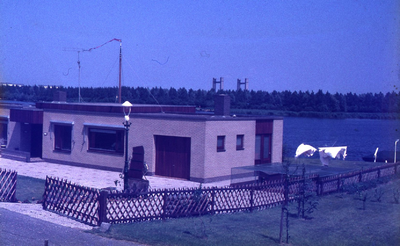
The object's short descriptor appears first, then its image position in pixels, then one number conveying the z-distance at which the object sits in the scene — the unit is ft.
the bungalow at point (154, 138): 70.74
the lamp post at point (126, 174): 52.80
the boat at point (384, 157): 110.01
